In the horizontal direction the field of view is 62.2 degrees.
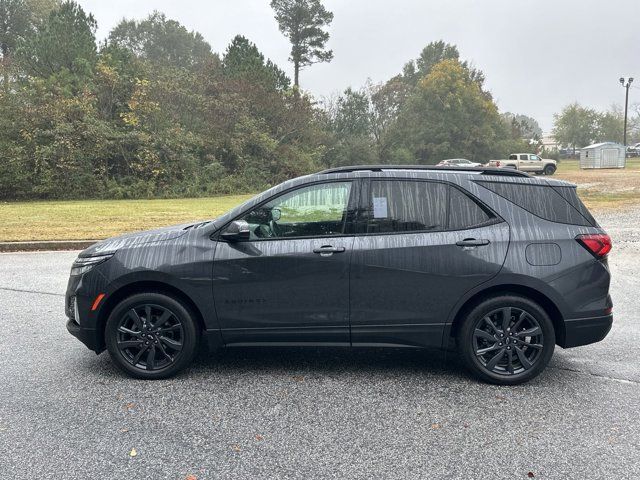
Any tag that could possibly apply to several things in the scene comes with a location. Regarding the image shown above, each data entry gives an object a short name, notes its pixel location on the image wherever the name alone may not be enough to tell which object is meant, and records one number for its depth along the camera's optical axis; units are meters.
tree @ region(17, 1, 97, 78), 28.66
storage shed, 52.28
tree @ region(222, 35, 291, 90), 34.94
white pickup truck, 45.06
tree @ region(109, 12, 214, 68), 70.00
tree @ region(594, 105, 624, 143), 81.62
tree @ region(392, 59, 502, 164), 53.44
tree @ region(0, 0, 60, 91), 49.38
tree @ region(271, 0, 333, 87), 53.19
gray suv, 4.02
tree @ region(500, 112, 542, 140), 69.38
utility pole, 56.09
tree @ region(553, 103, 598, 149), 82.69
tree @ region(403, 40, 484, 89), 74.47
